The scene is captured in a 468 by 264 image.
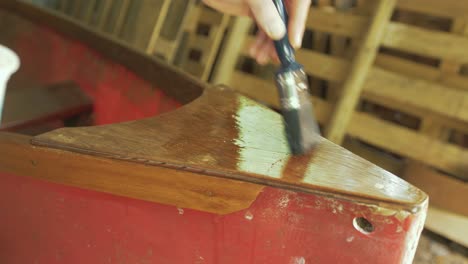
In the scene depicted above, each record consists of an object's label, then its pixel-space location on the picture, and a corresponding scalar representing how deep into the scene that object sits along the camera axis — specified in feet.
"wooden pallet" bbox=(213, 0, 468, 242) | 6.63
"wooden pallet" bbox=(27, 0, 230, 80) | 9.24
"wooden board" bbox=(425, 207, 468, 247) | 6.34
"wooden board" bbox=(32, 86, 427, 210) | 2.50
